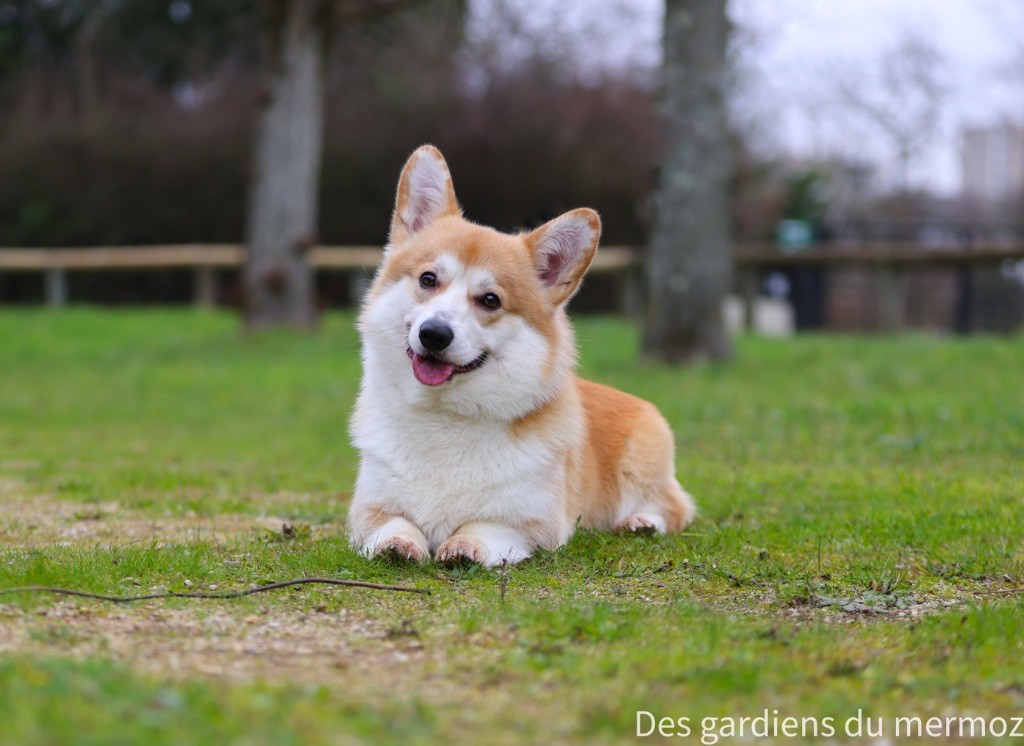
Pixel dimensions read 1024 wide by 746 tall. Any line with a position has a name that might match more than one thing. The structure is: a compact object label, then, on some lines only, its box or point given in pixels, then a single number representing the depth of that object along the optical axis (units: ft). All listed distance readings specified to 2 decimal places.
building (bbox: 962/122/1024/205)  111.55
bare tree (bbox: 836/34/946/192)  98.63
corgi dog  15.71
